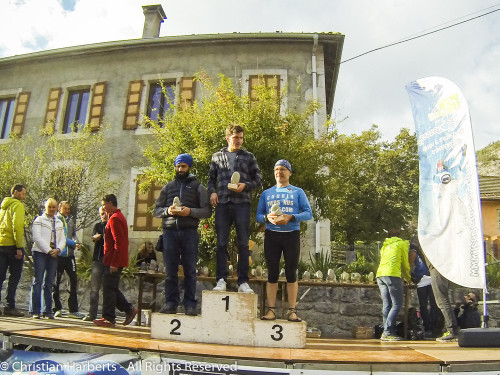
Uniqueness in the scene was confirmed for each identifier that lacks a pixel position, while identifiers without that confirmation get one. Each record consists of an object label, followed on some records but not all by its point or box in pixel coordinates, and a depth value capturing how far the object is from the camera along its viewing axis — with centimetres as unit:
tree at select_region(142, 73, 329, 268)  792
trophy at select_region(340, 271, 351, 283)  753
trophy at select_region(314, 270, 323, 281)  747
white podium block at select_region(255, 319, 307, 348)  363
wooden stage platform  286
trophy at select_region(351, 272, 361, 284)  759
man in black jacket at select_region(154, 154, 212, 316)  433
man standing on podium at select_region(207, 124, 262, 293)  435
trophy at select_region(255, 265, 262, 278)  714
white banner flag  472
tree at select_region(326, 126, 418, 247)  2180
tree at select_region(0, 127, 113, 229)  1033
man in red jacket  506
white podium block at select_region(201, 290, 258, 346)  366
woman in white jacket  566
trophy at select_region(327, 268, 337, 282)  730
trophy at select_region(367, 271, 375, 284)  775
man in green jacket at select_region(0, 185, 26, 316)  559
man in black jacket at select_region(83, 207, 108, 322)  557
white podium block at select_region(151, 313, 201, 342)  373
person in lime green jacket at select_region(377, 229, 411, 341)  578
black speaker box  393
